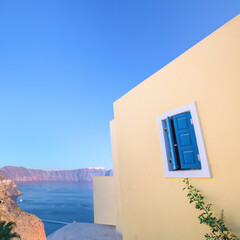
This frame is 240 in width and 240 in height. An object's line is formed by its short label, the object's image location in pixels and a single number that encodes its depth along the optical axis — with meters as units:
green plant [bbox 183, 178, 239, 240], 2.03
